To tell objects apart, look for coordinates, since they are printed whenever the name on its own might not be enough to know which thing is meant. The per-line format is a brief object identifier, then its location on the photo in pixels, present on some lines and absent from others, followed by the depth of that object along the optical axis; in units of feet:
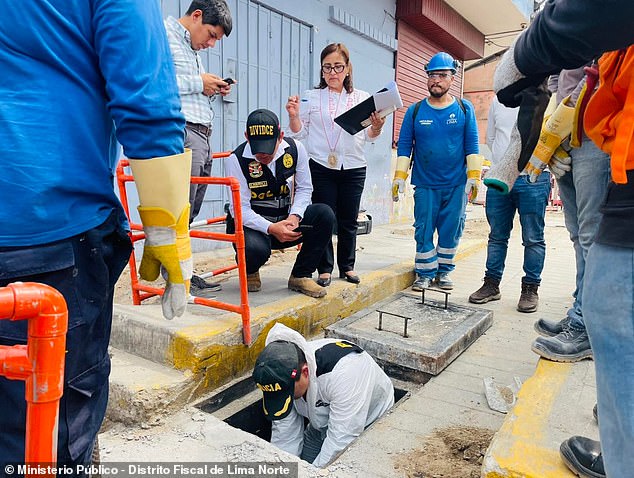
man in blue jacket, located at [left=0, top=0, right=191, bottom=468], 3.82
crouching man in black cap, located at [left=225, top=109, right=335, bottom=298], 10.91
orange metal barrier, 9.23
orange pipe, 2.97
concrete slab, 10.43
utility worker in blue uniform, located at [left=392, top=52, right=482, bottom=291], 14.24
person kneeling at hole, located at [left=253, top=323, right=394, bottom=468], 8.52
